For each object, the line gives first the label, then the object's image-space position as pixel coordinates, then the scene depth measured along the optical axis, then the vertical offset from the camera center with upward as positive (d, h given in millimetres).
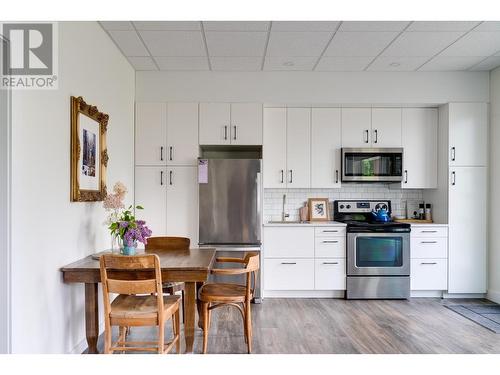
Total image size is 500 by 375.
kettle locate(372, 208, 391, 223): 4754 -357
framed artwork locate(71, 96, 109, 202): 2785 +273
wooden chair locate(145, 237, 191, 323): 3459 -521
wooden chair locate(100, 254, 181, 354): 2295 -665
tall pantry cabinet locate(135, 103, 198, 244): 4438 +228
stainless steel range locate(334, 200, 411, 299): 4445 -858
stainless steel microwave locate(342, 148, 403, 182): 4672 +273
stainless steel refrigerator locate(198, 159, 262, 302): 4273 -181
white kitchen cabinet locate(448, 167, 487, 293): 4508 -478
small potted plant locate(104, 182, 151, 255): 2782 -334
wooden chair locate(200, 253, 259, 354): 2773 -814
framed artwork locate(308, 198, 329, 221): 4977 -286
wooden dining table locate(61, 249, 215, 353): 2523 -599
